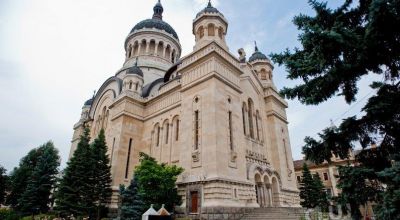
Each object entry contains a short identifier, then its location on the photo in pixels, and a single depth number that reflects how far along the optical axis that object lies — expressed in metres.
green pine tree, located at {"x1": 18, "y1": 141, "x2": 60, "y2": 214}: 22.28
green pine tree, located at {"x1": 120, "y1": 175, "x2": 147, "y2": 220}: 14.12
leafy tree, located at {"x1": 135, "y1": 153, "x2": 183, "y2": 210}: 14.70
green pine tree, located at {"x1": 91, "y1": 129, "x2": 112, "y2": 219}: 18.56
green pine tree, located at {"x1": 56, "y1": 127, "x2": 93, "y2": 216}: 17.41
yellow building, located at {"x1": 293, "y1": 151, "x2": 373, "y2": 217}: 33.91
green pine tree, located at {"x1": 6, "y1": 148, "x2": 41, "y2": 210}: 27.38
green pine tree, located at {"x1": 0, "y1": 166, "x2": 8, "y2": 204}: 31.06
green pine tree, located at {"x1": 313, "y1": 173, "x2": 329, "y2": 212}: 27.07
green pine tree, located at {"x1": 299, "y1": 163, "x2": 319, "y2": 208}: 26.47
